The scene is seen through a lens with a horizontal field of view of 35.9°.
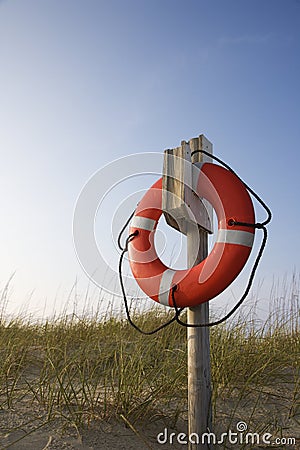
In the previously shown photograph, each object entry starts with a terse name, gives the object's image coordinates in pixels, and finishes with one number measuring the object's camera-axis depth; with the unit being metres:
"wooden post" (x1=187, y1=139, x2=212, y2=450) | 2.18
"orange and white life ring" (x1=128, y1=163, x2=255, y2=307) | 2.16
